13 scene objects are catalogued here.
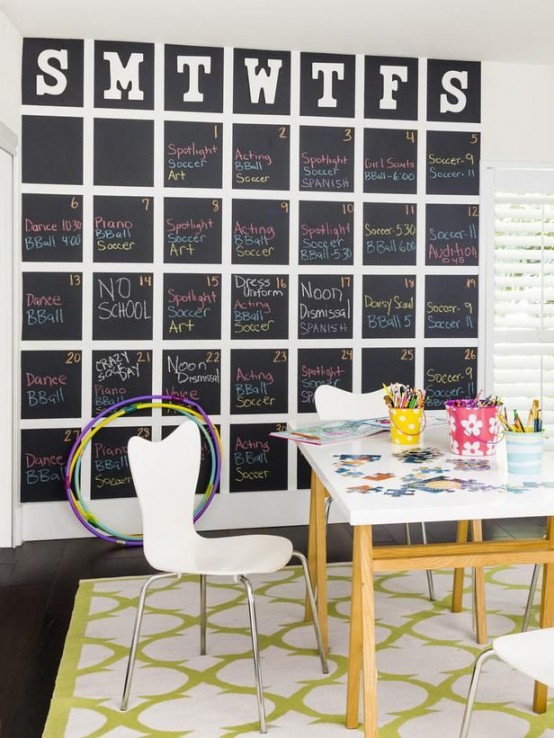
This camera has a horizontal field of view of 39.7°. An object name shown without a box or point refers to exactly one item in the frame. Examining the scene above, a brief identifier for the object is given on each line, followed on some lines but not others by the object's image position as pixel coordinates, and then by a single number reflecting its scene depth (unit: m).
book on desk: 2.54
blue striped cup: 2.07
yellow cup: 2.55
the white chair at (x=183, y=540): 2.20
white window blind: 4.30
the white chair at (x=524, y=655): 1.57
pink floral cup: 2.30
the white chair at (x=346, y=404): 3.31
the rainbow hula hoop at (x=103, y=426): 3.85
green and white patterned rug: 2.18
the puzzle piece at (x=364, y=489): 1.93
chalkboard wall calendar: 3.96
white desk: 1.77
